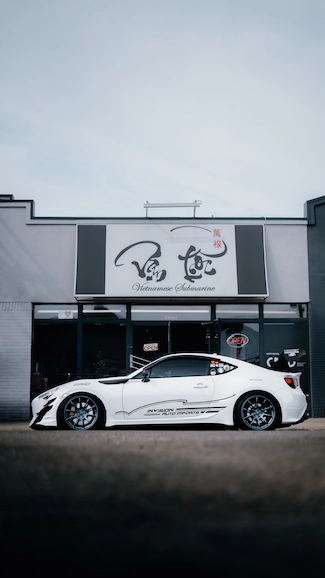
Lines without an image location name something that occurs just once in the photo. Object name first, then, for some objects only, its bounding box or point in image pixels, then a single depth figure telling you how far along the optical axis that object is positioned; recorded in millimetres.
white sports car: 11359
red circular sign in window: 18109
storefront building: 17734
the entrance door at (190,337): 17953
